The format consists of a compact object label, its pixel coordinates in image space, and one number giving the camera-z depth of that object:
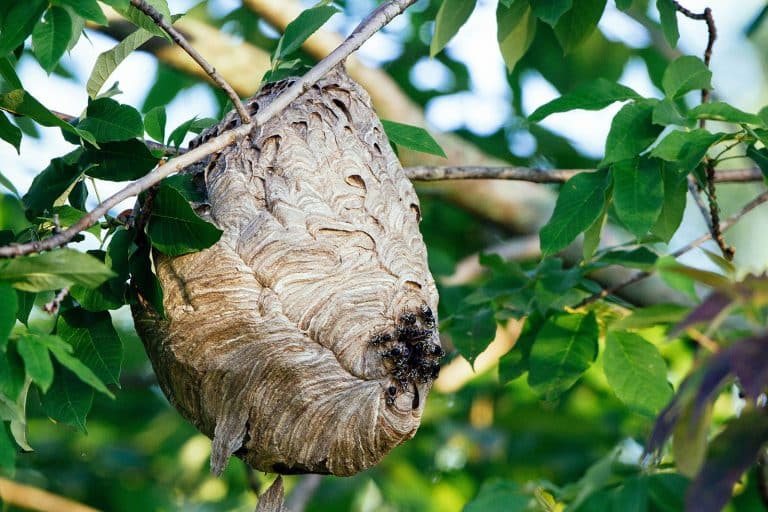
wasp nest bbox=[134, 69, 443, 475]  5.37
